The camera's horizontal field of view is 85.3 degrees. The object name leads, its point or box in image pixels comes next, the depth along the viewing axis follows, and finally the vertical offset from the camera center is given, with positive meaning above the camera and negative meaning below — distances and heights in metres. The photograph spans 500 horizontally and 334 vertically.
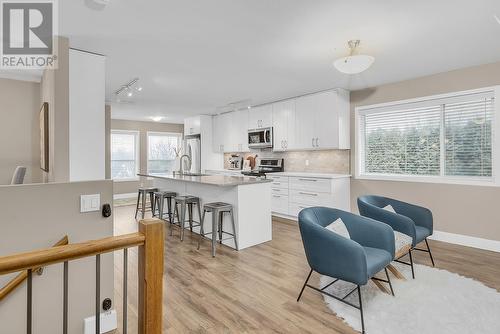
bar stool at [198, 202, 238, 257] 3.52 -0.68
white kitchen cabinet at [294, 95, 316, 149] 5.30 +0.90
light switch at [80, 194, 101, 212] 1.97 -0.25
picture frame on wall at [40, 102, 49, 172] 2.99 +0.38
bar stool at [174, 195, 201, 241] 4.15 -0.60
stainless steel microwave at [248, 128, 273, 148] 6.16 +0.69
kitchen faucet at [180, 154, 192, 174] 5.28 +0.03
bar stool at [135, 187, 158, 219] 5.38 -0.49
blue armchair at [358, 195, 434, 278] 2.84 -0.56
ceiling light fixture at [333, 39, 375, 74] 2.75 +1.08
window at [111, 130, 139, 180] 8.08 +0.42
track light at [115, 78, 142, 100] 4.49 +1.41
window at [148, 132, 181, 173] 8.78 +0.60
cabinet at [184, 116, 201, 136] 7.72 +1.23
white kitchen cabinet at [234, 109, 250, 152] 6.80 +0.98
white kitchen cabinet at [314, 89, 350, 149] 4.91 +0.87
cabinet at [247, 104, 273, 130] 6.19 +1.19
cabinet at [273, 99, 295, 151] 5.70 +0.92
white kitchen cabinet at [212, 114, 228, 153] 7.43 +1.00
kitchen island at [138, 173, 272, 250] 3.73 -0.49
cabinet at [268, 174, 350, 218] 4.82 -0.50
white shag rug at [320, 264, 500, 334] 2.01 -1.17
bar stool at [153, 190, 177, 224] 4.81 -0.59
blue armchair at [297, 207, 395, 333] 2.02 -0.66
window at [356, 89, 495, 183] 3.81 +0.45
